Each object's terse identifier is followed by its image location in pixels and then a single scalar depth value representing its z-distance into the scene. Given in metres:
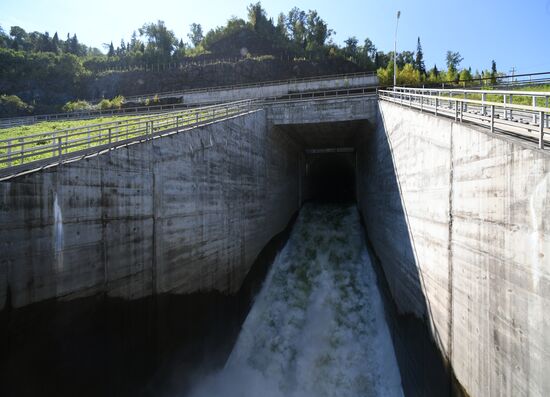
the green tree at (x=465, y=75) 44.47
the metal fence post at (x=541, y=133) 5.19
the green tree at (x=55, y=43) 98.38
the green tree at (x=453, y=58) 108.86
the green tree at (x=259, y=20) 88.00
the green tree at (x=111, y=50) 104.49
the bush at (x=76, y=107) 44.87
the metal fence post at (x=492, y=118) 6.45
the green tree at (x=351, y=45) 91.05
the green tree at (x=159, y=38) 89.88
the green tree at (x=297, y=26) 91.39
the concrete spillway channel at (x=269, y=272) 6.36
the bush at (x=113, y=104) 41.88
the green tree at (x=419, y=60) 86.49
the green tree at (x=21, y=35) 100.46
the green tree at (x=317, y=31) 90.50
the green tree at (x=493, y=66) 72.99
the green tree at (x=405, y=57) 83.82
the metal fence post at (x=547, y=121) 6.52
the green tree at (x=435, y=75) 55.19
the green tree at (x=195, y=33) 125.67
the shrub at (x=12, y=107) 47.36
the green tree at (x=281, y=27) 91.30
